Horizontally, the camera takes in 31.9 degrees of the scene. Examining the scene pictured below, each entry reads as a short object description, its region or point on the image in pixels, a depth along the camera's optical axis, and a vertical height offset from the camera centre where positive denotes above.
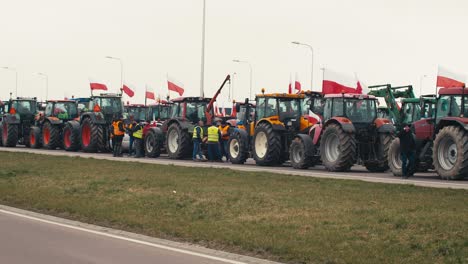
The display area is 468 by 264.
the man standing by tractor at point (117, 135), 35.25 -1.74
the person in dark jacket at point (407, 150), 22.52 -1.22
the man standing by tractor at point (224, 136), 32.66 -1.48
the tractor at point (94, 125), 37.75 -1.50
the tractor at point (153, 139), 34.66 -1.82
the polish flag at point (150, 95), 56.75 +0.08
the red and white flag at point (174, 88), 42.31 +0.48
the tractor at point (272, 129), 28.20 -1.00
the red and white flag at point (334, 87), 29.84 +0.60
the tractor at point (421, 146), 23.31 -1.16
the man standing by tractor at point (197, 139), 31.75 -1.60
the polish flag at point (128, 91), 56.28 +0.29
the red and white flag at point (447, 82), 24.12 +0.77
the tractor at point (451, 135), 21.09 -0.71
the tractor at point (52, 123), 41.31 -1.58
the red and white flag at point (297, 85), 41.12 +0.82
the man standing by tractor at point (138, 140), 35.12 -1.91
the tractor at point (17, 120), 44.38 -1.60
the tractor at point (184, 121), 33.03 -0.97
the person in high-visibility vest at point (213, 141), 31.72 -1.65
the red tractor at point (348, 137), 25.06 -1.05
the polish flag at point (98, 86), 46.72 +0.46
